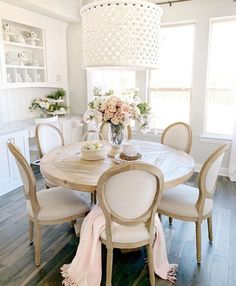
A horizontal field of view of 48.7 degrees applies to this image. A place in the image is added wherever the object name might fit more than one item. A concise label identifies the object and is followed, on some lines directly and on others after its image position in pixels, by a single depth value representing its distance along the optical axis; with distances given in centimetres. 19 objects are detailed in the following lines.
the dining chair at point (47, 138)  289
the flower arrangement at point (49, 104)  413
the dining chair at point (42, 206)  200
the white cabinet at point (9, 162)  334
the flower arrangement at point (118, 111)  226
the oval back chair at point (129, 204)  158
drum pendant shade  189
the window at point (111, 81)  467
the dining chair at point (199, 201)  200
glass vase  242
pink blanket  184
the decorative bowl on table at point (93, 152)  235
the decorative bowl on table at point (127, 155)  224
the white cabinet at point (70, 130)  452
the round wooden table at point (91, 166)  191
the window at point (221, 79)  381
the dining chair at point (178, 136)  290
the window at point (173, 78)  411
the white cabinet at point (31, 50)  366
